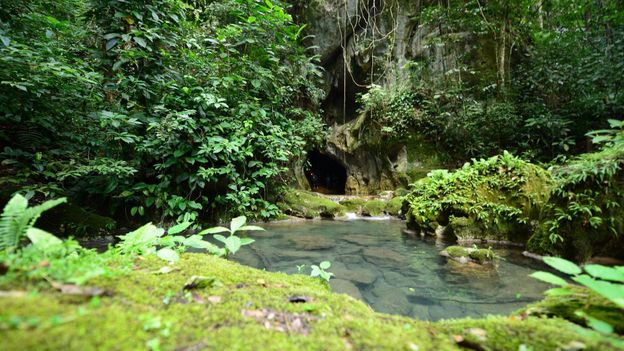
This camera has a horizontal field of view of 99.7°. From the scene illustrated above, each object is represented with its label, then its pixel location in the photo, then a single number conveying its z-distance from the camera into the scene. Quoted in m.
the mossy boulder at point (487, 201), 5.60
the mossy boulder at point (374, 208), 9.15
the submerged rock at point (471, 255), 4.36
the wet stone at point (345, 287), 3.44
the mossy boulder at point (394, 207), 9.08
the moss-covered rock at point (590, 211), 4.02
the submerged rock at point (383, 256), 4.74
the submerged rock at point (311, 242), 5.55
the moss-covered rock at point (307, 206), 8.70
